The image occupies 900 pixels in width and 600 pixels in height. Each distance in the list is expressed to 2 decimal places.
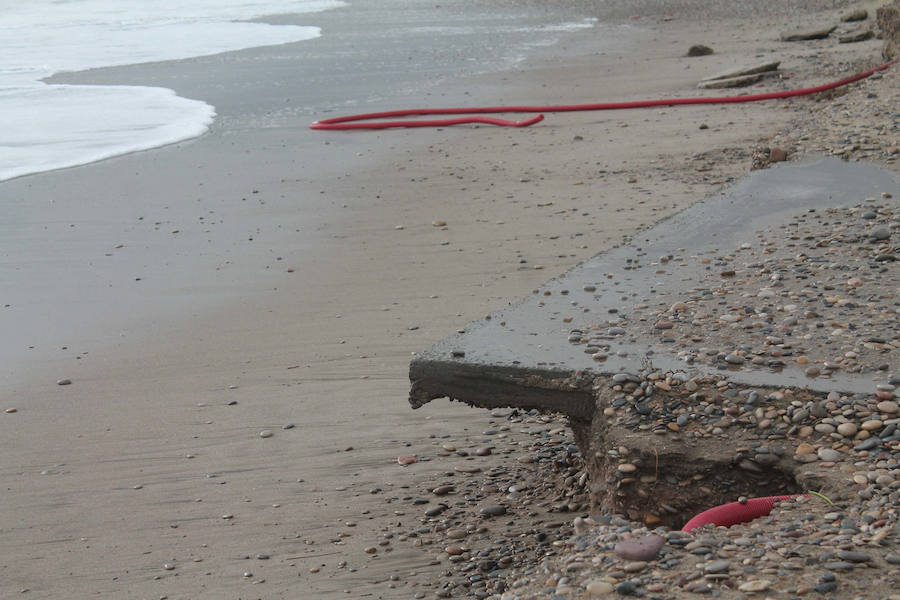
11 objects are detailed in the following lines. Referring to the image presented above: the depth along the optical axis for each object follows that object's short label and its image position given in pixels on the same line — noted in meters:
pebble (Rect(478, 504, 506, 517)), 6.59
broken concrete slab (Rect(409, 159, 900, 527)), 5.60
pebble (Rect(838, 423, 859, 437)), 5.43
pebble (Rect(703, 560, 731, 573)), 4.50
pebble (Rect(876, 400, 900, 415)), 5.47
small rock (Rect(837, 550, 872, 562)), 4.43
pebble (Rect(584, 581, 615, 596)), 4.48
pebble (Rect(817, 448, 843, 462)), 5.32
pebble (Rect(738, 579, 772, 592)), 4.32
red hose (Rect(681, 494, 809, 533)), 5.36
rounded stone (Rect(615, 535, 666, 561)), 4.72
